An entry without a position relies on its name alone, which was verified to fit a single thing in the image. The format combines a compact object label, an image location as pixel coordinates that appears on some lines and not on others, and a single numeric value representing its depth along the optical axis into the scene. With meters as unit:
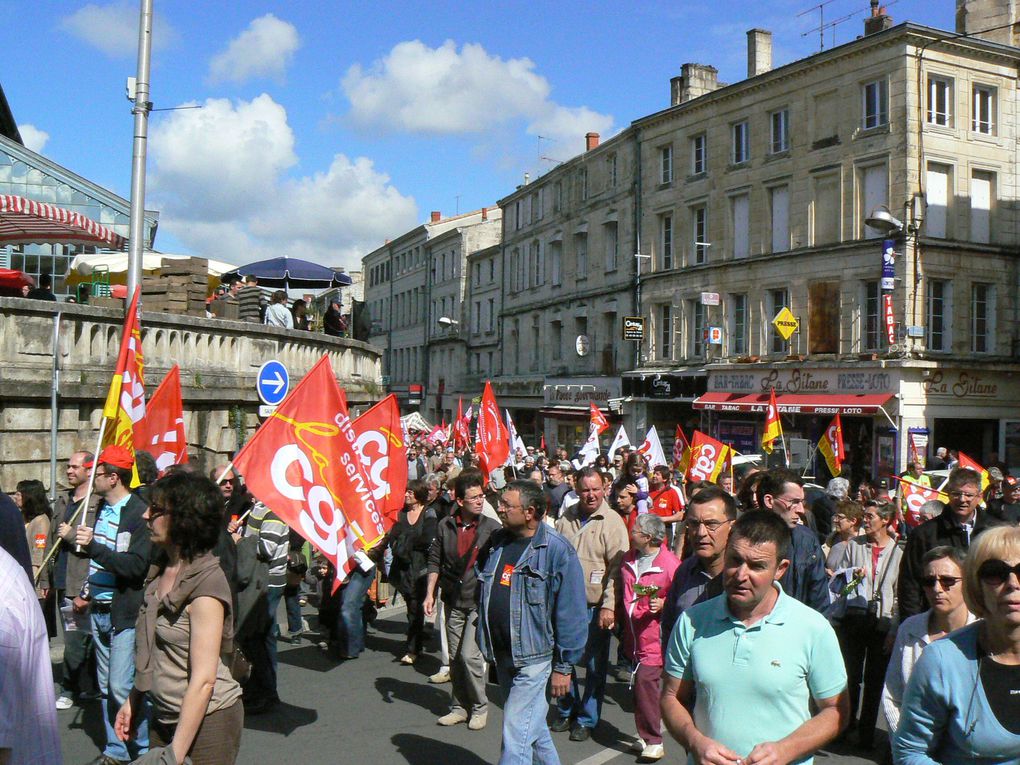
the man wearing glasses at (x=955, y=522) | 6.76
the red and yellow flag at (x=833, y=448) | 19.27
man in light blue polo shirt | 3.36
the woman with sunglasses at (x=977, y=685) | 2.89
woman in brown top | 3.85
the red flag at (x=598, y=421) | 23.53
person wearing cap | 5.64
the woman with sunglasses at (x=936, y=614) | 4.46
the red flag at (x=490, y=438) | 17.34
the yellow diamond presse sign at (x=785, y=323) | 31.19
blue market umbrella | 22.59
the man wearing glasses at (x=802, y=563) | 5.80
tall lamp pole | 12.19
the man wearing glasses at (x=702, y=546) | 4.91
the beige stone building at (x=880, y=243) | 28.61
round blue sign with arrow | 12.84
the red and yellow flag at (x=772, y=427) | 19.03
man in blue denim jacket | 5.51
